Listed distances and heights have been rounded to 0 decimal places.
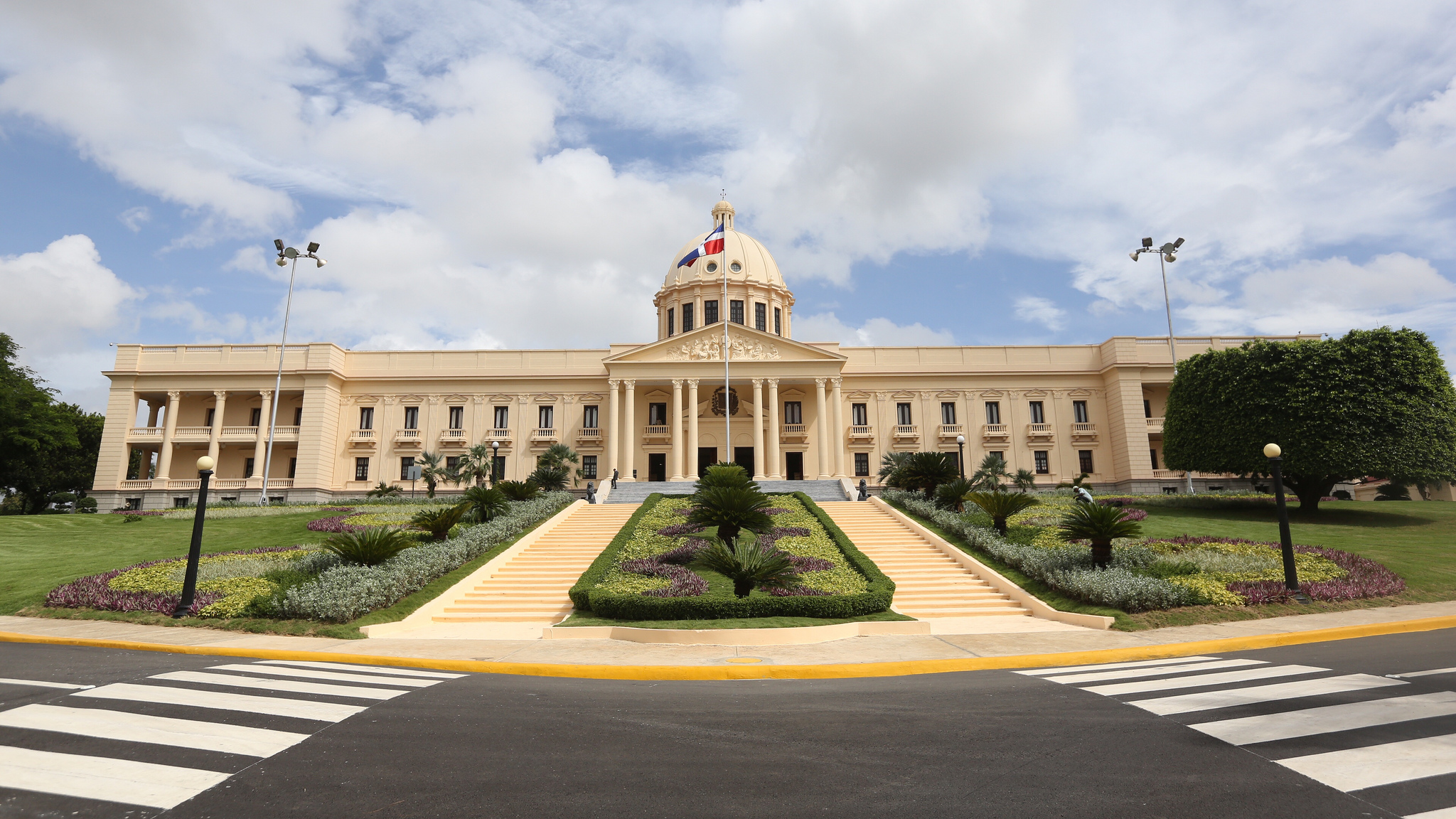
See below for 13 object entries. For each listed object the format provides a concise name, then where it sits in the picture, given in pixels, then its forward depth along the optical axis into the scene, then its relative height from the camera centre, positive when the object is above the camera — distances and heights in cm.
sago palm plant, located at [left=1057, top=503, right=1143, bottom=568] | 1642 -18
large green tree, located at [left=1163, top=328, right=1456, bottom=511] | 2692 +409
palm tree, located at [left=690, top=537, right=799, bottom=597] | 1537 -92
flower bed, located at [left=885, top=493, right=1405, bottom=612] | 1469 -121
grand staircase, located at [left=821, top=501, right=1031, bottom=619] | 1673 -144
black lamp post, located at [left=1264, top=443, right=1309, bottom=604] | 1499 -53
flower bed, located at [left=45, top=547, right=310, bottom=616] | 1503 -129
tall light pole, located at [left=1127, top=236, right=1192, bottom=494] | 3694 +1357
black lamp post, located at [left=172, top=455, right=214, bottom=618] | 1462 -91
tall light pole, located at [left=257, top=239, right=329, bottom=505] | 3909 +1447
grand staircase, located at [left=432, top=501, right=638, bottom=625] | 1653 -144
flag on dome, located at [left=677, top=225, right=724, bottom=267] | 3572 +1371
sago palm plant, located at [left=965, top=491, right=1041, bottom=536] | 2175 +46
